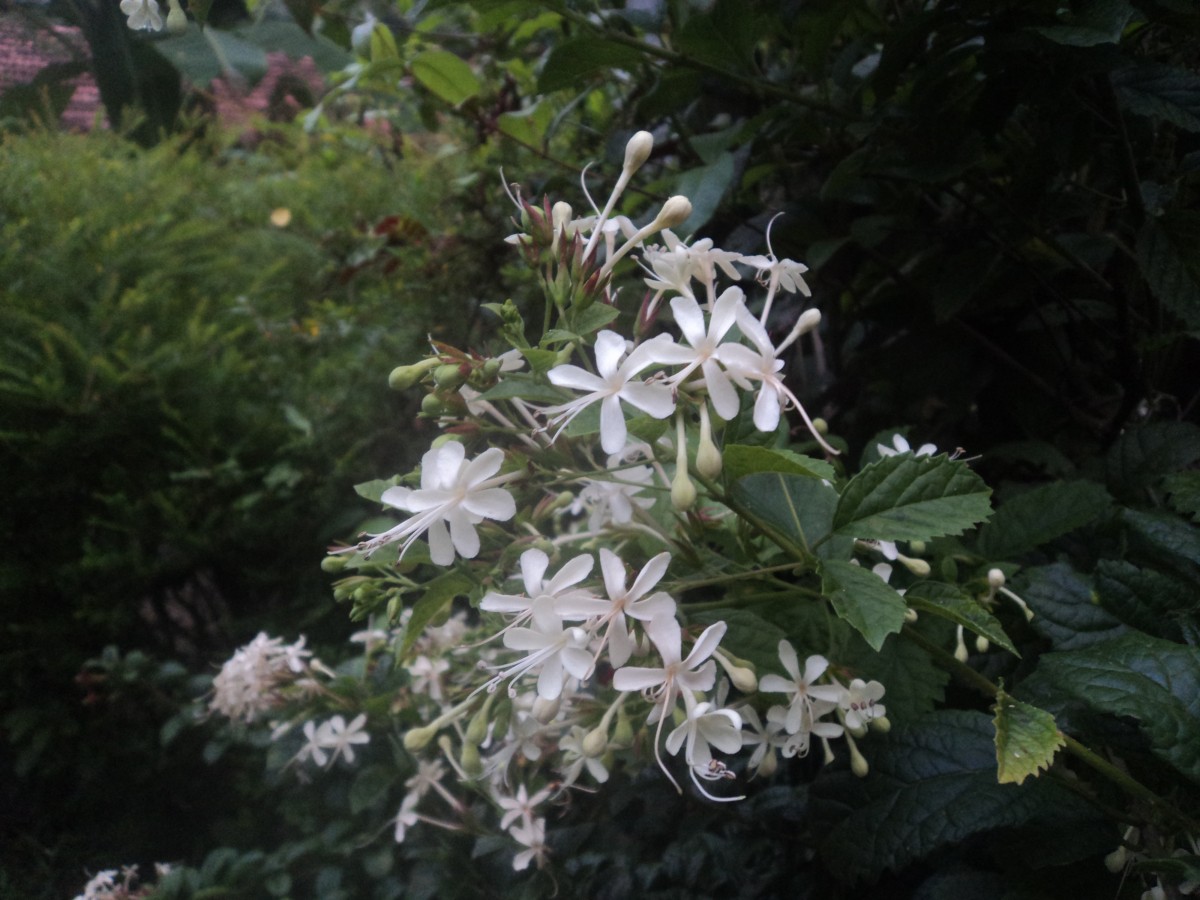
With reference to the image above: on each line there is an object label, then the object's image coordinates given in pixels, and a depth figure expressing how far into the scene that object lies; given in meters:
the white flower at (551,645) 0.18
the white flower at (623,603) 0.19
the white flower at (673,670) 0.19
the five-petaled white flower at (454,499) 0.19
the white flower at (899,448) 0.24
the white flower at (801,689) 0.22
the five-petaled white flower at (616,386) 0.18
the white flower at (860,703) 0.22
